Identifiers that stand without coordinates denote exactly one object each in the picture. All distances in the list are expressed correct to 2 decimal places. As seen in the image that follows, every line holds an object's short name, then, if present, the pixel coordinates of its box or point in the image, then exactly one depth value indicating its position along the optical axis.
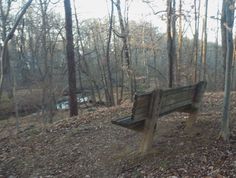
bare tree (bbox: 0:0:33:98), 3.91
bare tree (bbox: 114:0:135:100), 10.27
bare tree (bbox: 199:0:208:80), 12.94
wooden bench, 2.82
